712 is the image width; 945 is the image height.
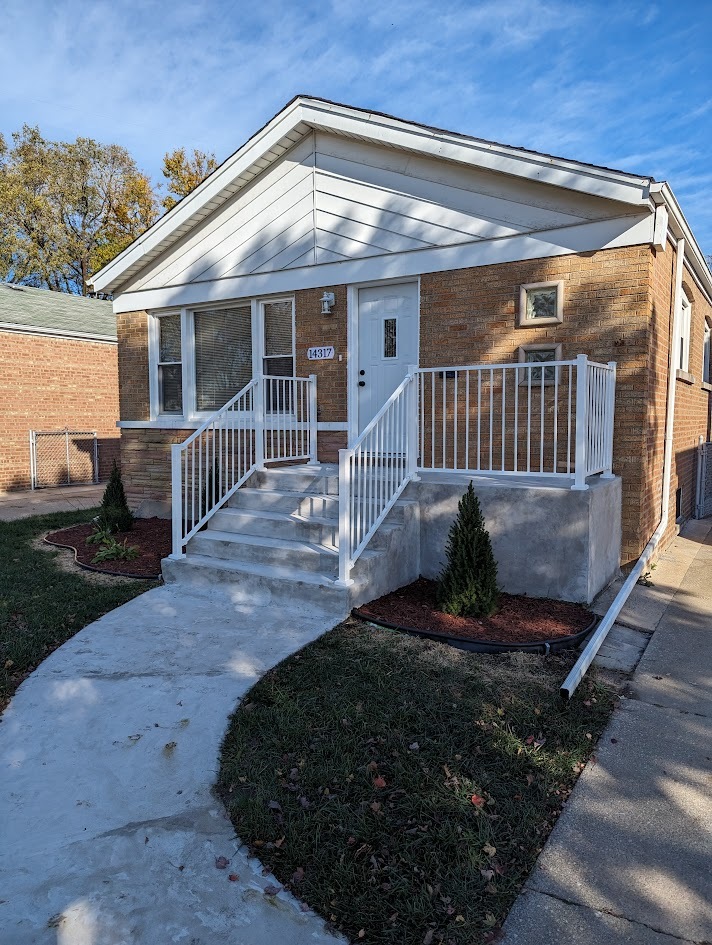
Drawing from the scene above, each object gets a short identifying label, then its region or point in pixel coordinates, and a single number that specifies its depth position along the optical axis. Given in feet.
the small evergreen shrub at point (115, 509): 26.11
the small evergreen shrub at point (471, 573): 16.47
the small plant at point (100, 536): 25.12
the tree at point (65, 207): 82.33
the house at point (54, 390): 45.32
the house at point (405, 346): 18.15
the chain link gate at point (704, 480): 33.32
